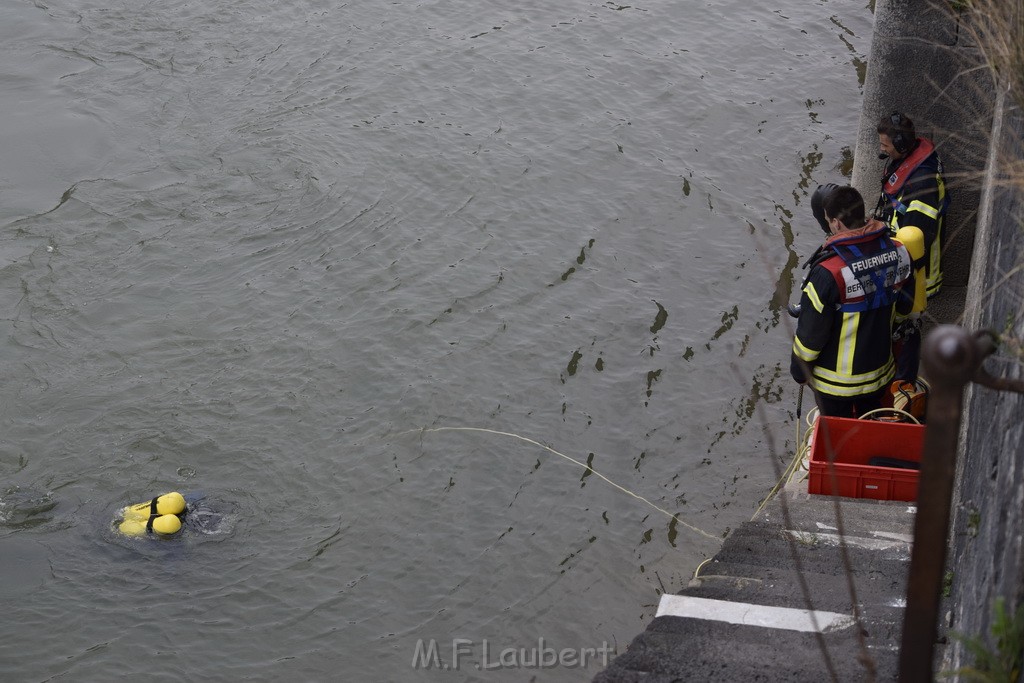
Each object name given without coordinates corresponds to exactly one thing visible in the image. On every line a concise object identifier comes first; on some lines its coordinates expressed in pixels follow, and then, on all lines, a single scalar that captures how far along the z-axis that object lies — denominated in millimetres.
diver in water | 14547
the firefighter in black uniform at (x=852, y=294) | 11766
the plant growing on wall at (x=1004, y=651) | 5125
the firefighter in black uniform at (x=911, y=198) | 14078
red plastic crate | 11750
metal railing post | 3975
